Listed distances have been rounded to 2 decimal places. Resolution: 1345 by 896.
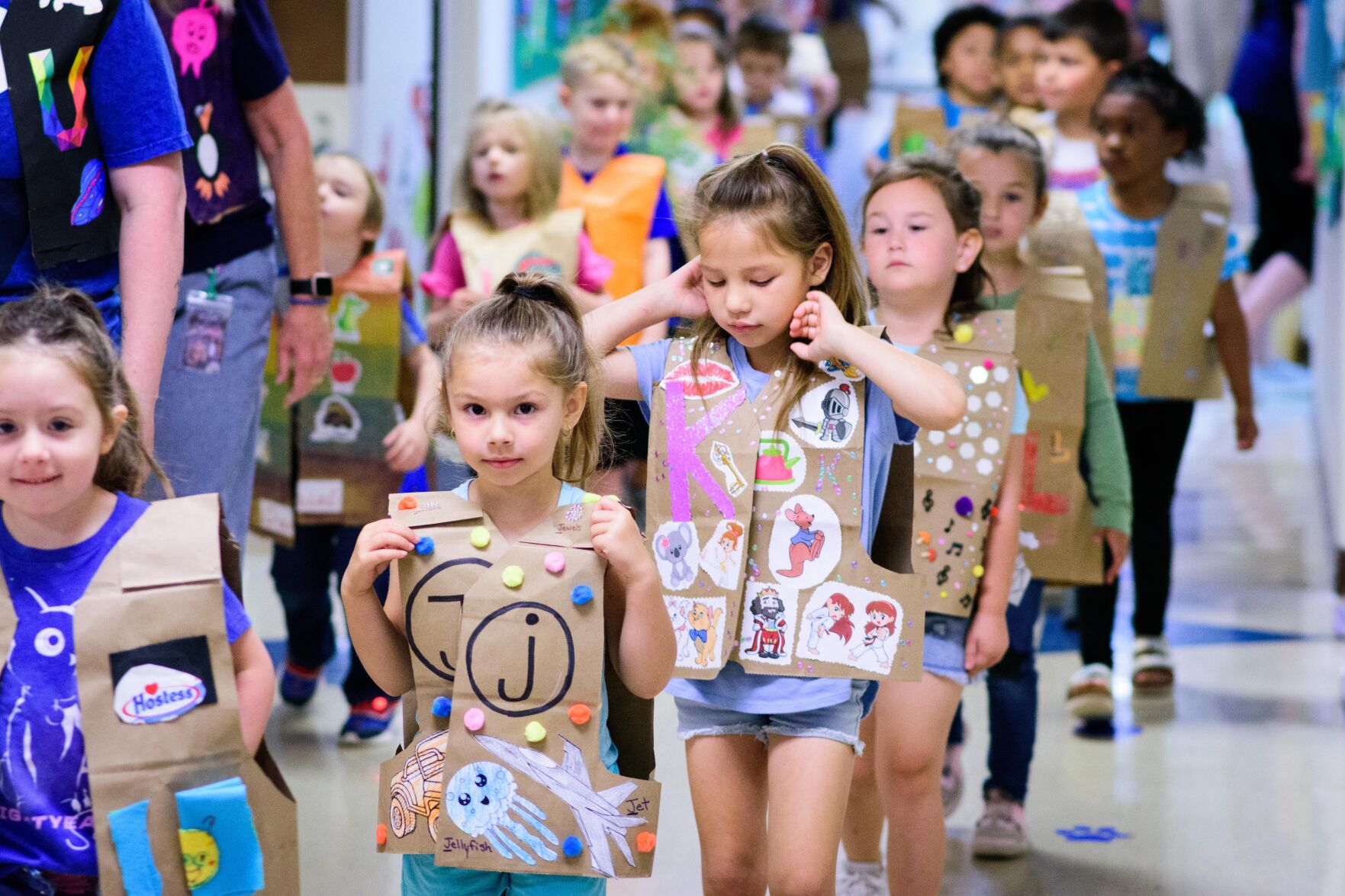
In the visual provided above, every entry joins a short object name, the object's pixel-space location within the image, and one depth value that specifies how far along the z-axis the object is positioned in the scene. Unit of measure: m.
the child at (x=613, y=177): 9.84
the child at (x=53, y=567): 3.68
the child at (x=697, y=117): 13.73
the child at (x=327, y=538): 8.52
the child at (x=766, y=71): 16.98
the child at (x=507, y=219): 9.06
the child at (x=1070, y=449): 6.73
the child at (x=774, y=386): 4.52
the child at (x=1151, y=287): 9.08
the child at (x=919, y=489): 5.52
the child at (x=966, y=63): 13.94
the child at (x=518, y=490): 4.00
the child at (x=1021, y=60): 12.57
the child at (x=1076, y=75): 10.94
